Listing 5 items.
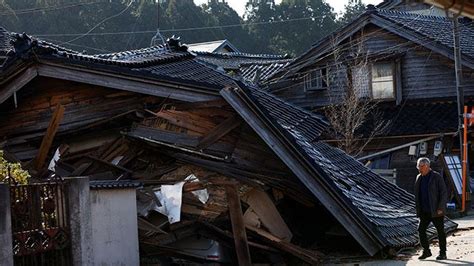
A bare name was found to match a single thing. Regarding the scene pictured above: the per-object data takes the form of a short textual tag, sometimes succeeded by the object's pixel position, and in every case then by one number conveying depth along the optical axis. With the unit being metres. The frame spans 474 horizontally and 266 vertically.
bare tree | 29.14
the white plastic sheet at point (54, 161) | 15.21
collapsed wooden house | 14.59
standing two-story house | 29.67
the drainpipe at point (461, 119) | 24.80
